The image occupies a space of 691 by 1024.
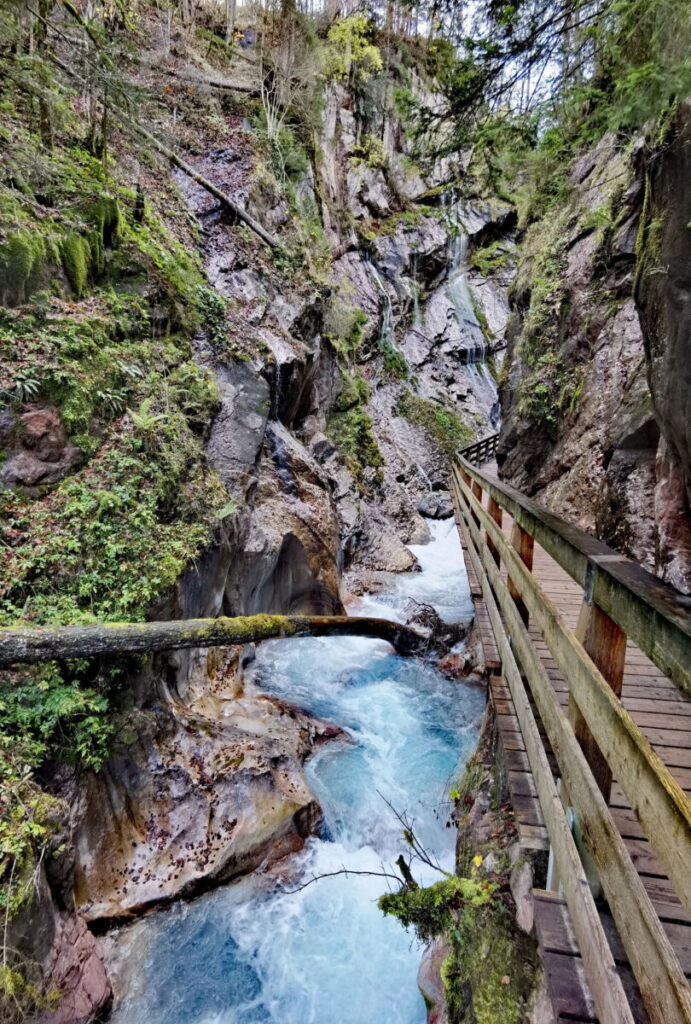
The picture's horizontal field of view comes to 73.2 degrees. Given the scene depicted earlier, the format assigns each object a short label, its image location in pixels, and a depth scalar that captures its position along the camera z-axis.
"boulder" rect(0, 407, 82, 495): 5.22
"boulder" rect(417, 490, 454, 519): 17.77
